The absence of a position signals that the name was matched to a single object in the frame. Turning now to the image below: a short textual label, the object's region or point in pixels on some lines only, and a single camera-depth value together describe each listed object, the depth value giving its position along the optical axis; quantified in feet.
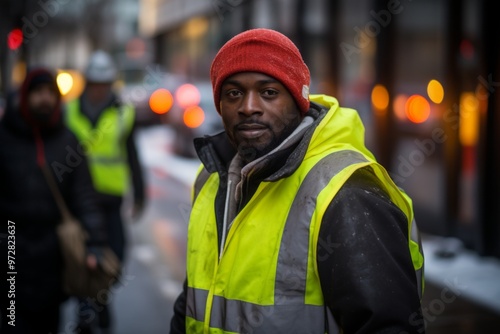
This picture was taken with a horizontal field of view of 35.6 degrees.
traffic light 42.34
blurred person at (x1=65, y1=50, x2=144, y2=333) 19.54
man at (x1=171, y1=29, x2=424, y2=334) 6.50
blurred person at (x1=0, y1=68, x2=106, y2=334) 13.71
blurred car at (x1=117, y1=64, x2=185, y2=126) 77.58
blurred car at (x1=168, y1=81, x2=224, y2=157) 51.37
